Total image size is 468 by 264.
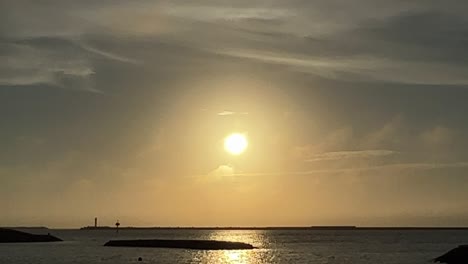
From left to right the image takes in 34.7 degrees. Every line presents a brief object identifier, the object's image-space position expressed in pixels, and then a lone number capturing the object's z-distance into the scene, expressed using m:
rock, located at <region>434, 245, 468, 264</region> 107.77
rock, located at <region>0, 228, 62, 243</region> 190.77
